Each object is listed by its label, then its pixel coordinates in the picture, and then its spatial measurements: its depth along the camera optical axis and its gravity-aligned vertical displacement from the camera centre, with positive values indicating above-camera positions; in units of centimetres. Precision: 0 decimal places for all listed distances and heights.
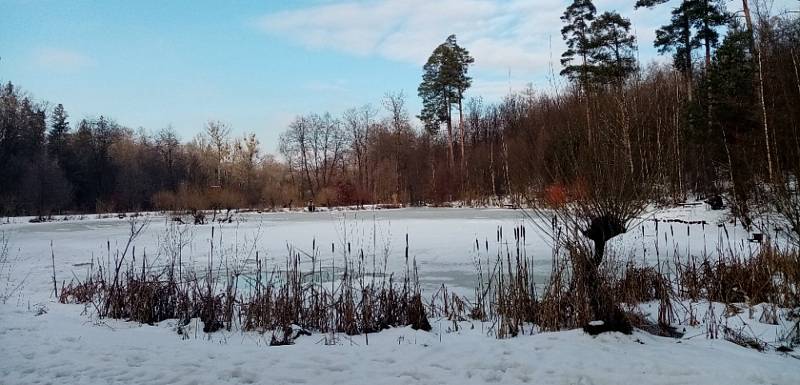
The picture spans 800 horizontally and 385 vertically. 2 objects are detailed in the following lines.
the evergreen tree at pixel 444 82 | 3900 +921
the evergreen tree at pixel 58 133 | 4562 +788
